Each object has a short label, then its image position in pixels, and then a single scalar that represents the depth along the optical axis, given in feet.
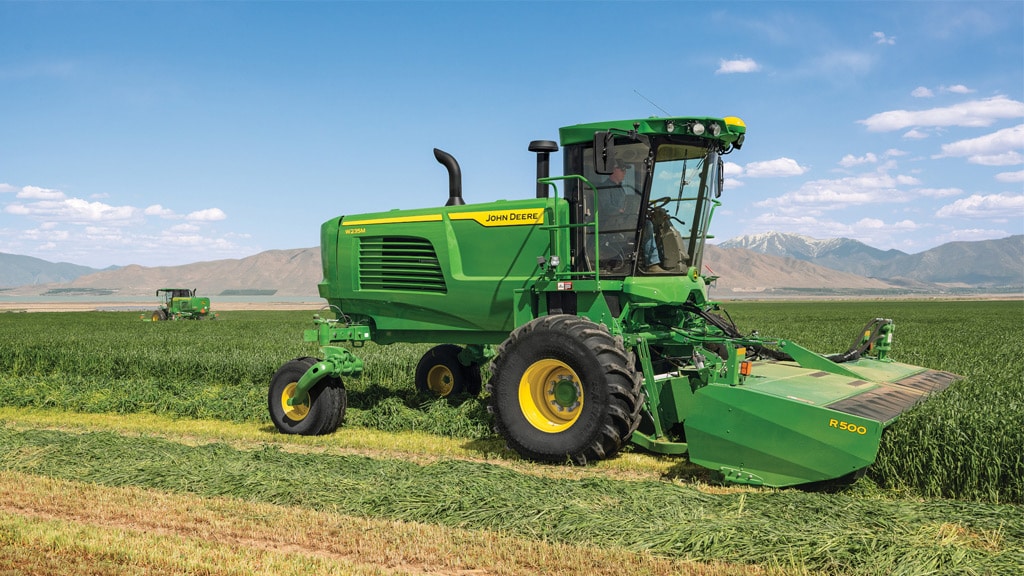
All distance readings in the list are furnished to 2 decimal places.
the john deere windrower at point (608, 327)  20.85
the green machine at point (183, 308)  136.80
